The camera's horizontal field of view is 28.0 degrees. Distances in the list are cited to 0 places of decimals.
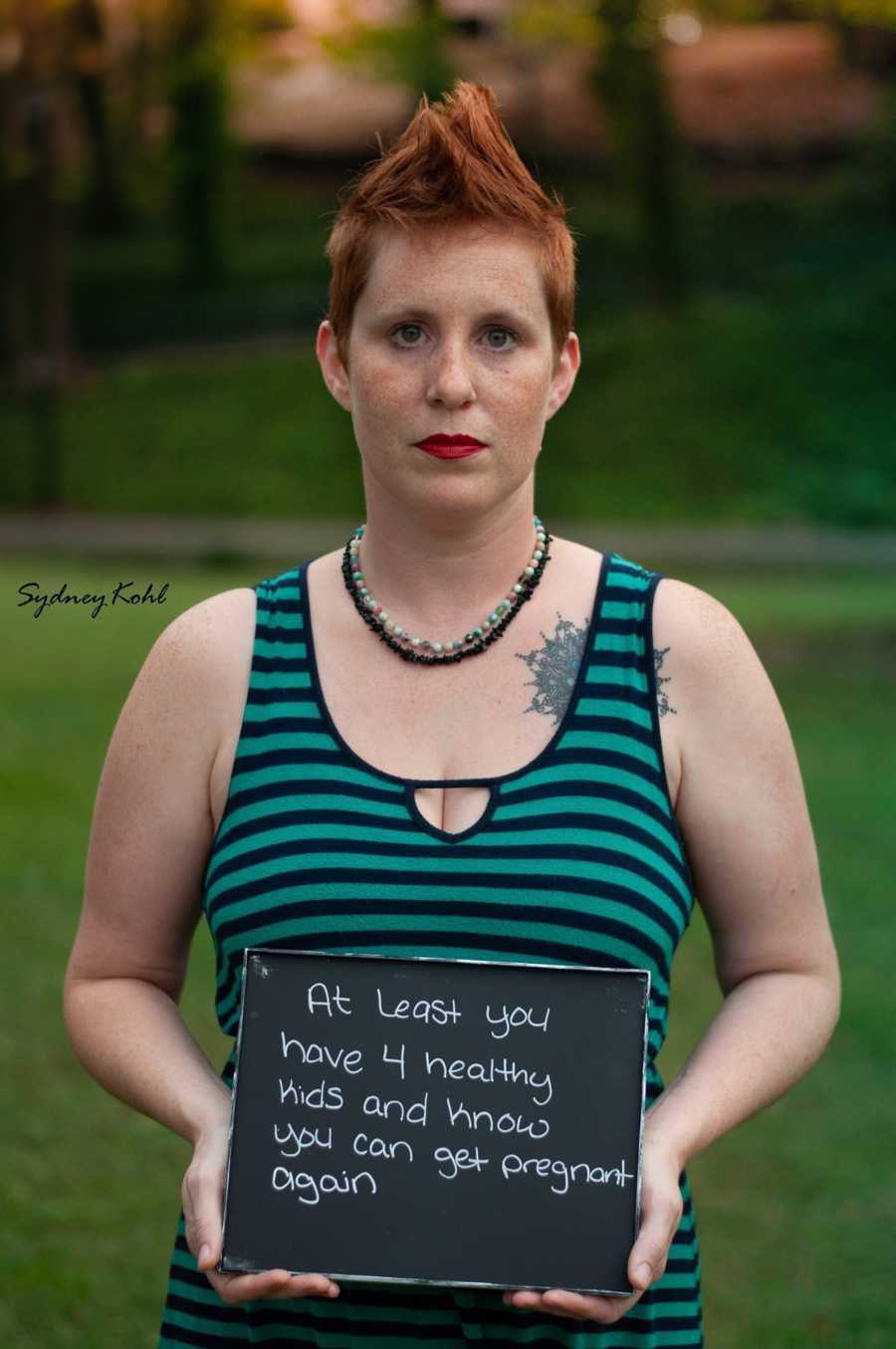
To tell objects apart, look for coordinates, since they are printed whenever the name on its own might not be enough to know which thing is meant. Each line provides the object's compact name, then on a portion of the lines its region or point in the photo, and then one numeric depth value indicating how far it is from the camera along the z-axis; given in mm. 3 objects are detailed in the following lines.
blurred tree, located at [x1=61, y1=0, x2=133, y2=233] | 24250
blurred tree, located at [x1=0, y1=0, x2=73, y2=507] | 24094
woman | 1940
